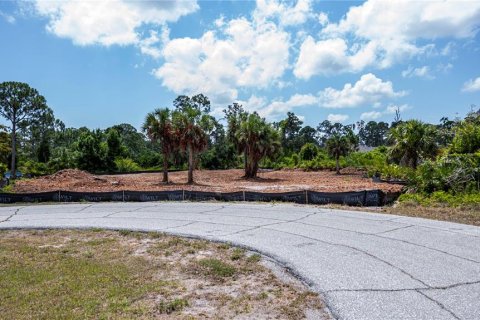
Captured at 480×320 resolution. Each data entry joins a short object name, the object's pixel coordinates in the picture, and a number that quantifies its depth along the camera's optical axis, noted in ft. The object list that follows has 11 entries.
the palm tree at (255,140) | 123.65
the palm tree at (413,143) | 90.53
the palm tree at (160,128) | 94.99
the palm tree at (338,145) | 147.23
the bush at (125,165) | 160.00
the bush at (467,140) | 60.23
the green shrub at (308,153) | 194.08
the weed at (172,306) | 15.81
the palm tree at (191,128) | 92.94
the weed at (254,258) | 23.44
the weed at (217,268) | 21.19
